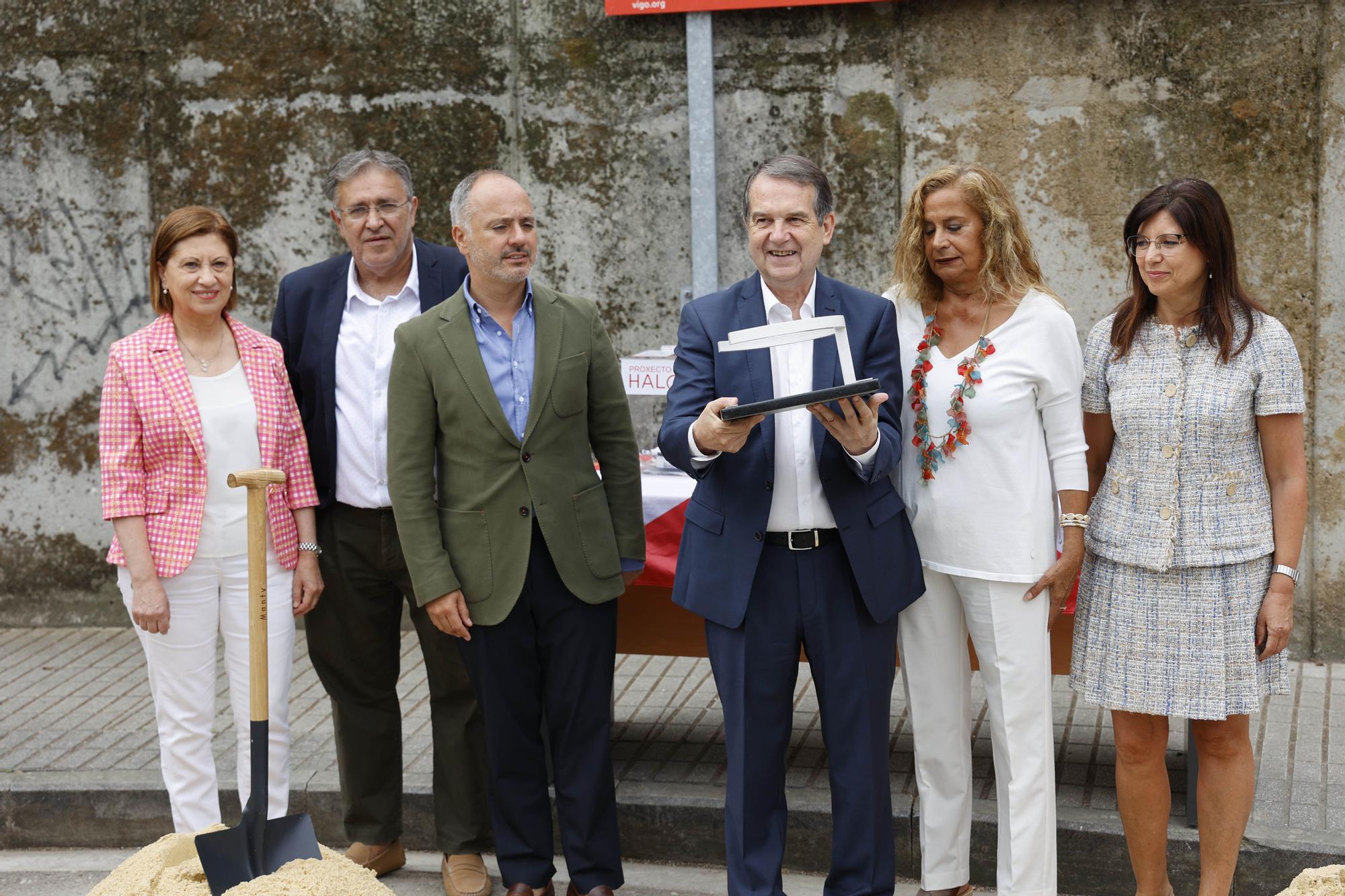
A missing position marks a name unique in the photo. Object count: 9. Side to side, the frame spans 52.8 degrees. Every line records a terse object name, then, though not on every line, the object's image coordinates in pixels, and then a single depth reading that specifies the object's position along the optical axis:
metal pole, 6.04
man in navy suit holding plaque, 3.28
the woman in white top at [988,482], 3.32
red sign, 5.98
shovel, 3.08
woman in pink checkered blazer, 3.56
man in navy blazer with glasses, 3.89
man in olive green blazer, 3.55
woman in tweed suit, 3.23
